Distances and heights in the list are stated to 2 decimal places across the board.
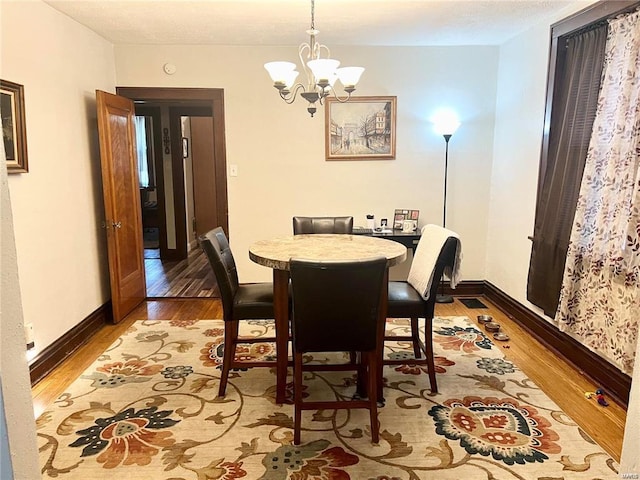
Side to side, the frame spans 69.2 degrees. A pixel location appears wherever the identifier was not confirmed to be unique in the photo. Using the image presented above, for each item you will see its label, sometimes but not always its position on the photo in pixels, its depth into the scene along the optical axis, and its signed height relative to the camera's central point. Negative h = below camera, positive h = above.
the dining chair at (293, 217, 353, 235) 3.59 -0.42
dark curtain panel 2.98 +0.10
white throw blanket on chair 2.67 -0.54
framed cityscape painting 4.46 +0.41
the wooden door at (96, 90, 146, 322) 3.75 -0.26
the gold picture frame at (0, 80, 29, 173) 2.67 +0.26
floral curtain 2.55 -0.27
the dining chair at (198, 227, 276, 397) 2.56 -0.75
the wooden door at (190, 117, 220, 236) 7.21 +0.01
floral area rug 2.10 -1.33
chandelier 2.43 +0.52
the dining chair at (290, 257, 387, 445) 2.09 -0.66
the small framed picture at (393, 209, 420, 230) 4.56 -0.44
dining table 2.48 -0.46
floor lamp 4.34 +0.37
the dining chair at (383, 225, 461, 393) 2.60 -0.68
